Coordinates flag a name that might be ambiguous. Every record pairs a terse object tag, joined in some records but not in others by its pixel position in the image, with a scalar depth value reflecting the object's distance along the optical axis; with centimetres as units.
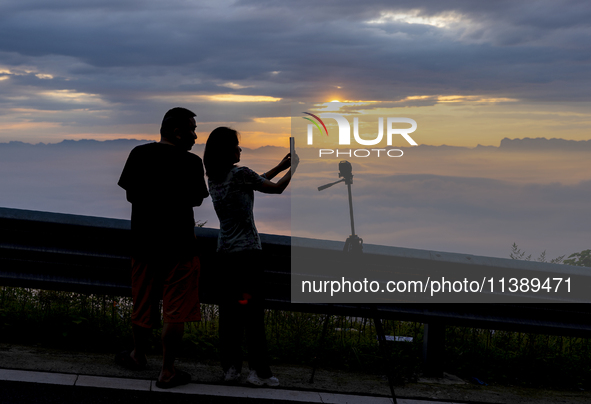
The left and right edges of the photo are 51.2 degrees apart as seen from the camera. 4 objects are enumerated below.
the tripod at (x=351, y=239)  464
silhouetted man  455
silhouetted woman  462
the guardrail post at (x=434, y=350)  518
